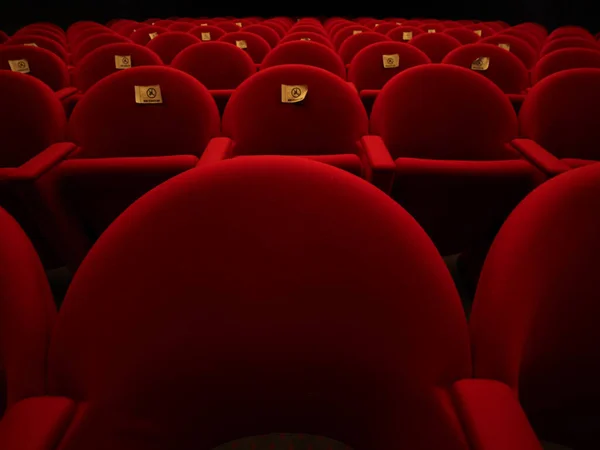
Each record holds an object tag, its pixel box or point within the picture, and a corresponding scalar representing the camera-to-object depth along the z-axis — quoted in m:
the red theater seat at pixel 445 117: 1.32
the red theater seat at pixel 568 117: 1.35
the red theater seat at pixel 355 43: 2.86
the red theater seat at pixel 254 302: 0.44
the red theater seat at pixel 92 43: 2.83
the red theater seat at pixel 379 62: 2.20
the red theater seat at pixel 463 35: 3.28
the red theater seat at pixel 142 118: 1.30
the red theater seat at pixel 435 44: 2.78
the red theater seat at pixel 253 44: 2.93
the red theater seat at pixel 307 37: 2.96
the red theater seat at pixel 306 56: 2.00
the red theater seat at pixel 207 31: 3.35
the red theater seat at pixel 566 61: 2.12
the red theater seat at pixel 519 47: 2.80
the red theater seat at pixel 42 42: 2.89
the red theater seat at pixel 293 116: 1.34
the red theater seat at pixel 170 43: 2.84
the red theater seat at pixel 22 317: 0.43
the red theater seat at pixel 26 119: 1.32
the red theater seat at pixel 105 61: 2.16
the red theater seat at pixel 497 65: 2.10
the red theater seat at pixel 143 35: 3.44
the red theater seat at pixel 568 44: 2.78
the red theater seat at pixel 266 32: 3.44
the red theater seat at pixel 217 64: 2.14
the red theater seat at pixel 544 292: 0.47
